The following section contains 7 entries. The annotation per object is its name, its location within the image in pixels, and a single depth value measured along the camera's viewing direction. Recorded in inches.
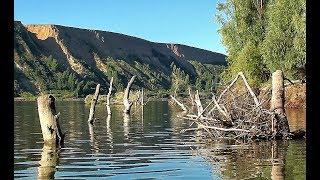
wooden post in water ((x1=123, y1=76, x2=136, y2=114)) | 2175.9
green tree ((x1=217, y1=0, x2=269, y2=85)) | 2162.9
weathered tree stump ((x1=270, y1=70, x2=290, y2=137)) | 875.4
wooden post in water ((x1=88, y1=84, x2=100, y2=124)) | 1556.6
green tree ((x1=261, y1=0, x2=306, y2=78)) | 1833.2
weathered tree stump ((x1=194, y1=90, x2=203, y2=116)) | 998.2
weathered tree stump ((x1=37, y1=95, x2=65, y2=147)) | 813.2
